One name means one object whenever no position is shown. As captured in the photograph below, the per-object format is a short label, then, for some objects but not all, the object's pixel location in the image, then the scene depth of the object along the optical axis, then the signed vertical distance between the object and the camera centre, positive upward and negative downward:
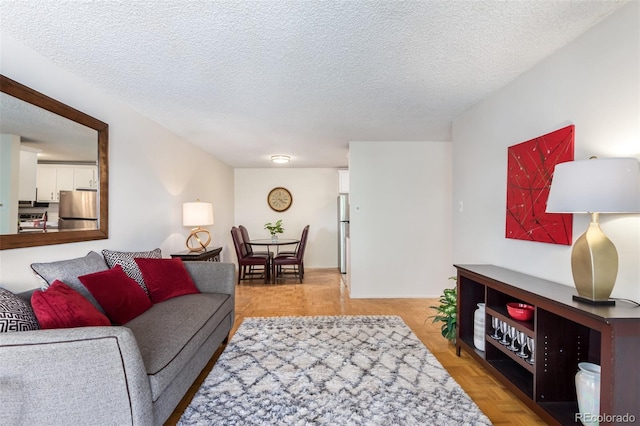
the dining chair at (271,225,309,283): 5.64 -0.82
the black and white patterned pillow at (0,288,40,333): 1.42 -0.47
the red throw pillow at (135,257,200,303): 2.60 -0.55
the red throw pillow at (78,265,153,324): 2.05 -0.54
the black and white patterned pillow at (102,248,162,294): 2.58 -0.41
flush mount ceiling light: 5.46 +0.90
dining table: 5.65 -0.54
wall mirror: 1.89 +0.29
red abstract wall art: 2.04 +0.19
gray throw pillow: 1.94 -0.38
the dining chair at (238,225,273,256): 5.92 -0.55
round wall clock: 7.12 +0.28
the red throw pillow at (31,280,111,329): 1.53 -0.48
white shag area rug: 1.84 -1.15
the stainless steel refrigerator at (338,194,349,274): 6.42 -0.35
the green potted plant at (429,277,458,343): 2.87 -0.90
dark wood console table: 1.36 -0.69
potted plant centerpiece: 6.27 -0.35
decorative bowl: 2.05 -0.62
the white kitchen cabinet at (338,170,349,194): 6.96 +0.67
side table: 3.67 -0.50
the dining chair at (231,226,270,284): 5.54 -0.78
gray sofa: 1.27 -0.69
